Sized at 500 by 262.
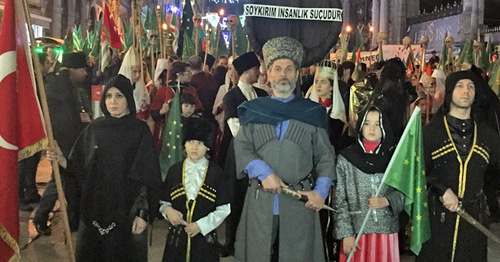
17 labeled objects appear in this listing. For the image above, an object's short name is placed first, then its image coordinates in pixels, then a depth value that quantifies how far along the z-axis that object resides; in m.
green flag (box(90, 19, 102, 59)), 10.59
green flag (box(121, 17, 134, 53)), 10.68
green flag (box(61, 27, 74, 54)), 10.34
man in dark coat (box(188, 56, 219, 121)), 7.69
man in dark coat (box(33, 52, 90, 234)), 5.99
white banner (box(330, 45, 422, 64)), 12.65
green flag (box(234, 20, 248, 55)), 10.23
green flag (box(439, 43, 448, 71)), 10.52
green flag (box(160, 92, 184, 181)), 5.80
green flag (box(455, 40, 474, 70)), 10.24
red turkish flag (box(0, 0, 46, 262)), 3.33
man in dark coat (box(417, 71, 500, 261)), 4.18
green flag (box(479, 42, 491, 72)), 10.97
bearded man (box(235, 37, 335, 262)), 3.69
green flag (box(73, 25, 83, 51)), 12.11
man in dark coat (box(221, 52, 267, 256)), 5.36
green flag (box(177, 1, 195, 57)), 10.67
